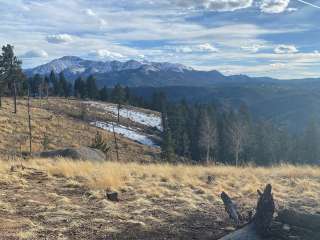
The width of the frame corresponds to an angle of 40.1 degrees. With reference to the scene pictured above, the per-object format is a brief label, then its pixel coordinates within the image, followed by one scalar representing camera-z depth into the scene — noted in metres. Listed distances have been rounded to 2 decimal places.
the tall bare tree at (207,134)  78.90
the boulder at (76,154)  24.03
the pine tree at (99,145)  41.09
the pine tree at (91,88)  130.00
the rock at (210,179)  16.50
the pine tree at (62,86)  131.00
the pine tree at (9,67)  70.88
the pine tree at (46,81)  110.88
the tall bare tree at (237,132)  74.06
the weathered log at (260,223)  8.11
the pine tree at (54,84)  131.25
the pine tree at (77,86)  130.07
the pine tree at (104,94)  133.75
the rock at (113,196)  12.30
